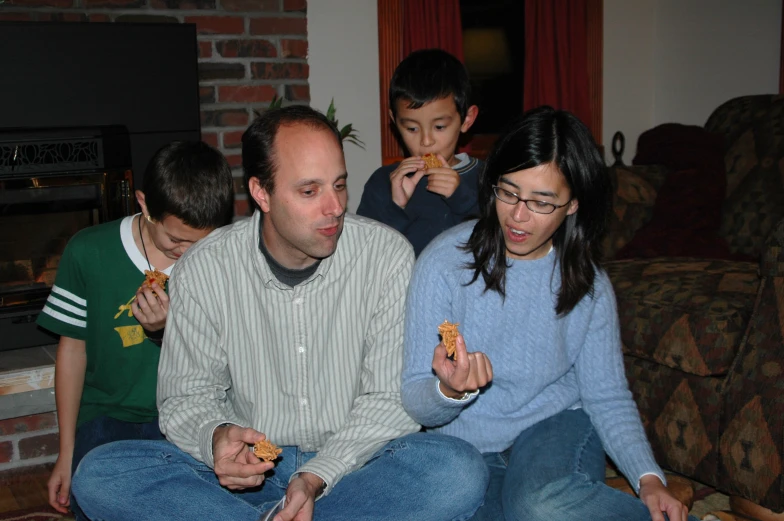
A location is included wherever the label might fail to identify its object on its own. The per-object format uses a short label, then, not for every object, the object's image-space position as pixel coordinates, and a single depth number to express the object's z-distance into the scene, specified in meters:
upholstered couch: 2.04
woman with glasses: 1.67
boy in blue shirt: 2.28
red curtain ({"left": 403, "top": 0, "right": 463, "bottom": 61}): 3.89
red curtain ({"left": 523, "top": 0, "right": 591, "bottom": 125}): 4.30
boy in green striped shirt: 1.99
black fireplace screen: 2.71
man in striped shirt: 1.64
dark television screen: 2.68
